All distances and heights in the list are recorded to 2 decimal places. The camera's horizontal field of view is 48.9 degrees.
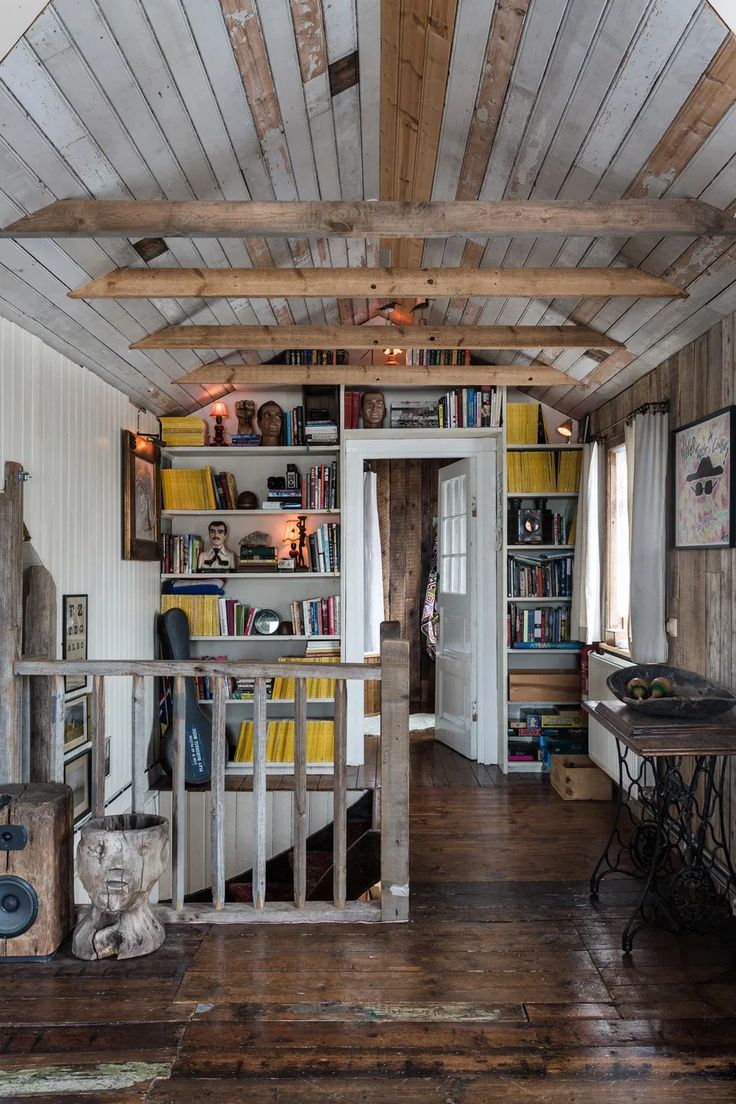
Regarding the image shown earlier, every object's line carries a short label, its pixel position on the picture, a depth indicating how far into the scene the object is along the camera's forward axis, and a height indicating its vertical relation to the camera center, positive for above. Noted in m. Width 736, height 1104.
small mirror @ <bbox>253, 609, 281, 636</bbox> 5.38 -0.43
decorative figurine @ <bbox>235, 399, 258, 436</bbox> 5.39 +0.96
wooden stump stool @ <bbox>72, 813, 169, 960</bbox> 2.46 -1.01
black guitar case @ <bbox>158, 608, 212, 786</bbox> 4.91 -1.01
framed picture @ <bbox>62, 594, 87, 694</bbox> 3.75 -0.35
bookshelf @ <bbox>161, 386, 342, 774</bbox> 5.33 +0.11
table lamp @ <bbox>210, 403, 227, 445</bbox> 5.37 +0.96
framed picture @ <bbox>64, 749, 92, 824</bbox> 3.79 -1.07
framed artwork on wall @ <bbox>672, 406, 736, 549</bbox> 3.19 +0.32
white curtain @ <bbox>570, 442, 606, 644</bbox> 4.88 +0.06
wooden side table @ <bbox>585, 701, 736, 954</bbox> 2.71 -1.07
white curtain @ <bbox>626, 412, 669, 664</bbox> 3.80 +0.07
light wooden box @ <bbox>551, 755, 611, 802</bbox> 4.66 -1.31
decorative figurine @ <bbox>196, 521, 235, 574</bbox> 5.35 +0.02
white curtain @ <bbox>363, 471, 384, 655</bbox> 6.77 -0.10
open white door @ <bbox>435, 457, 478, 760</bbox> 5.61 -0.40
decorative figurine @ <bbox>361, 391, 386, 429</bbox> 5.41 +1.00
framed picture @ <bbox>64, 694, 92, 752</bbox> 3.76 -0.78
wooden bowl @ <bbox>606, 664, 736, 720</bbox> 2.86 -0.52
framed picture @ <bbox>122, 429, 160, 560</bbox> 4.57 +0.37
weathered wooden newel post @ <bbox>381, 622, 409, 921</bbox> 2.69 -0.68
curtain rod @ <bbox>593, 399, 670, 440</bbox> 3.85 +0.72
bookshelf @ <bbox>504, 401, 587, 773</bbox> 5.36 -0.25
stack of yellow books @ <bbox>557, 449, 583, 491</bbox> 5.40 +0.57
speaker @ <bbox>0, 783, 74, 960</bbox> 2.54 -1.01
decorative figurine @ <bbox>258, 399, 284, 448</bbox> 5.33 +0.90
